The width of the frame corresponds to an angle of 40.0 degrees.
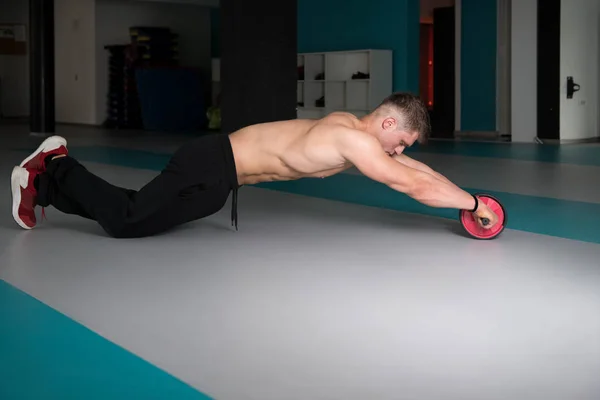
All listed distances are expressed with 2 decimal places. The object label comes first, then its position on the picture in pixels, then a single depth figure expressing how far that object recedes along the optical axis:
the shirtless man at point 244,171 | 3.80
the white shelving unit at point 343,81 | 12.95
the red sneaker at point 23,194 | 4.20
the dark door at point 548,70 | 11.61
